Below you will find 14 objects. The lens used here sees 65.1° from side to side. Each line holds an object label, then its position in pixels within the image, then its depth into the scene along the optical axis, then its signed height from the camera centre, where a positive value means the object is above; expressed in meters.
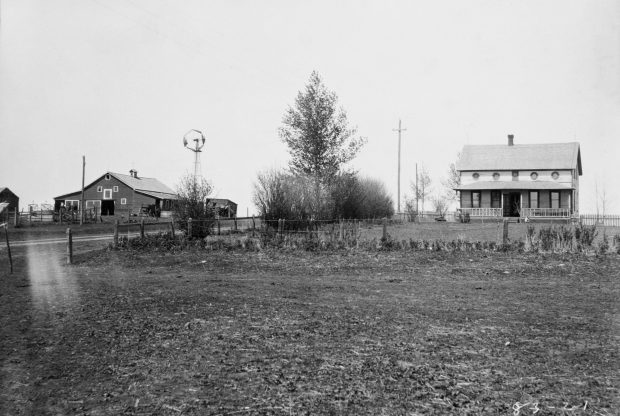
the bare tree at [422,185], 65.31 +4.61
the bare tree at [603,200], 42.83 +1.73
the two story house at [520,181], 44.03 +3.70
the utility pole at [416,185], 64.06 +4.49
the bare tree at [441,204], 61.12 +1.98
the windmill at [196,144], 29.94 +4.64
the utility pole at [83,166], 44.69 +4.81
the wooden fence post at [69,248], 14.89 -0.92
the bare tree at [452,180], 59.83 +4.78
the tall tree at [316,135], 32.75 +5.70
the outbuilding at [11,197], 60.41 +2.77
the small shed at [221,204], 21.56 +0.74
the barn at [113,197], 64.69 +2.86
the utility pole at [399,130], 48.12 +8.96
